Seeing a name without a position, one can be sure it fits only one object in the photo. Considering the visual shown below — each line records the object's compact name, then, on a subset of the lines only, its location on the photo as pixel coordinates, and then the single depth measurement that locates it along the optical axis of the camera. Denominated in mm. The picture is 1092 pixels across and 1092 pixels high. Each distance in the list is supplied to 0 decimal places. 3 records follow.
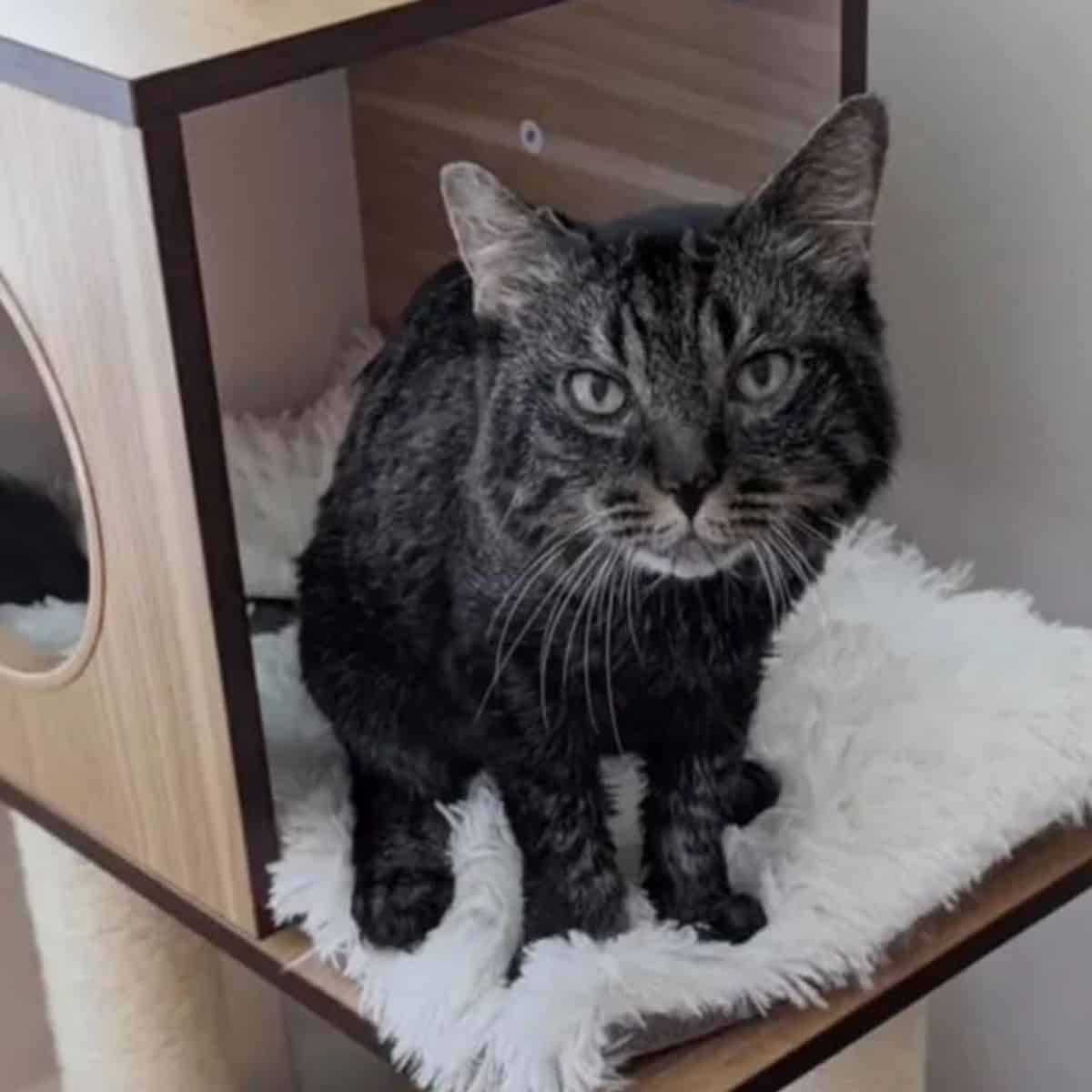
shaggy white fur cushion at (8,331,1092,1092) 812
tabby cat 779
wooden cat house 775
